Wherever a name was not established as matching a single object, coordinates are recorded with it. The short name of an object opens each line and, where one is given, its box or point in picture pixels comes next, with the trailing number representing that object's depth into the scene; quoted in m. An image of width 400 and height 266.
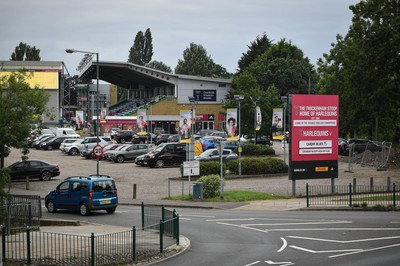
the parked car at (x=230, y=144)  59.87
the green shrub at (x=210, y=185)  36.97
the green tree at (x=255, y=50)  128.50
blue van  30.08
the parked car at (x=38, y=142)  74.44
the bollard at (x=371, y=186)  38.67
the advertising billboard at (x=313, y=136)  37.59
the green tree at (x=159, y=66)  191.25
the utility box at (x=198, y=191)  36.46
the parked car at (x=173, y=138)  73.76
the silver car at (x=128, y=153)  58.31
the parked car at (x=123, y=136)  82.56
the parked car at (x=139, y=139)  78.19
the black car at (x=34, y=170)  46.75
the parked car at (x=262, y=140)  74.01
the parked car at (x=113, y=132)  86.70
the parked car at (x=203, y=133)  85.90
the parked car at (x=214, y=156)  51.66
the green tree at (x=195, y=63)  160.38
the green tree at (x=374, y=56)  48.84
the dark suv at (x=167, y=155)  53.31
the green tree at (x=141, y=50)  175.38
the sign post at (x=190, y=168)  37.56
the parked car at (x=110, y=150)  59.46
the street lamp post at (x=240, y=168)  46.97
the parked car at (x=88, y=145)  62.00
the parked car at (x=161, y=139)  76.94
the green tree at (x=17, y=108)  32.12
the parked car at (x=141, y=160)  54.06
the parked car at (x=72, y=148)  66.31
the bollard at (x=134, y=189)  37.94
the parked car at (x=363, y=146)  55.33
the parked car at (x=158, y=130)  94.09
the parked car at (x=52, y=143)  73.31
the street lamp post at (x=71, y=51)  42.22
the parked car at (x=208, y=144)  61.31
